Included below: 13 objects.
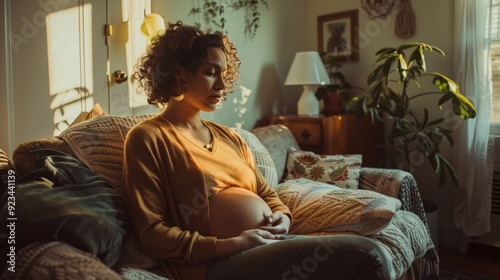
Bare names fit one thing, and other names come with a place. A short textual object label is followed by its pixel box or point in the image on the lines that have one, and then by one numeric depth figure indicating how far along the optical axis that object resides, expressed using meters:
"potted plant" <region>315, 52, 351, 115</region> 2.97
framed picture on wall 3.03
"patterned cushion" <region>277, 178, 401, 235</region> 1.50
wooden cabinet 2.61
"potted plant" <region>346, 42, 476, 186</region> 2.31
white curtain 2.45
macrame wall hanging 2.79
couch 0.93
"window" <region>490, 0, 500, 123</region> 2.45
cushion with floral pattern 2.01
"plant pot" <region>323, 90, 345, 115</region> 2.98
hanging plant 2.56
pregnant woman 1.10
